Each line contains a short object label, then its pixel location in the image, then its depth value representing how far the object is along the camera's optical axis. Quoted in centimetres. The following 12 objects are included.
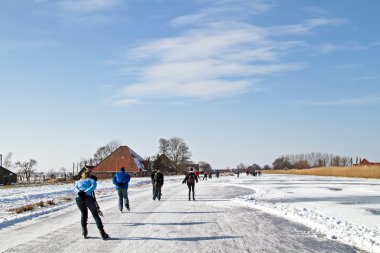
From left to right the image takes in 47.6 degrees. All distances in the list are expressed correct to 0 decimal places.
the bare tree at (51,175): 11886
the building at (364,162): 13910
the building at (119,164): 10756
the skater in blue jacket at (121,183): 1729
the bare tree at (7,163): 14005
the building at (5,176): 8350
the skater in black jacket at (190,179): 2347
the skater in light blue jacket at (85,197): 1071
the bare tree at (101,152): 14275
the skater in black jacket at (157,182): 2286
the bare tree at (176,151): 12925
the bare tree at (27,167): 13500
